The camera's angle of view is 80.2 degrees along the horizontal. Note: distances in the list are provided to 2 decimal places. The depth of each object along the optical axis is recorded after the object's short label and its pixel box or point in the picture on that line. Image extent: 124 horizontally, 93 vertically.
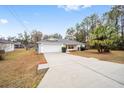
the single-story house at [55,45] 7.55
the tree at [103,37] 6.26
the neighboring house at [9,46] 7.29
